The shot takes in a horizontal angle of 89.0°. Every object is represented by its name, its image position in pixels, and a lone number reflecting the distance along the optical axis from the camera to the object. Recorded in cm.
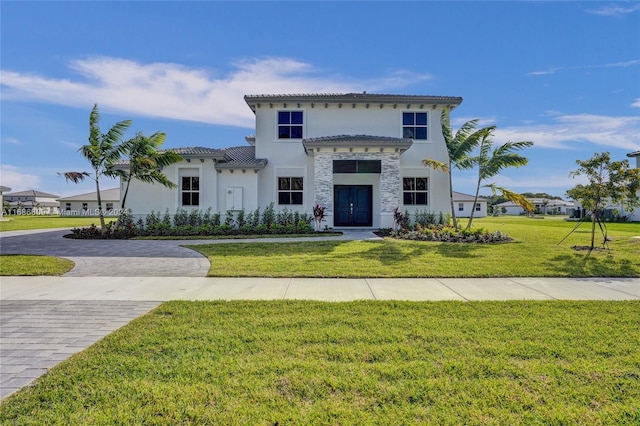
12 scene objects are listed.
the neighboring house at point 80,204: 5709
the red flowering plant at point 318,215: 1666
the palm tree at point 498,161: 1459
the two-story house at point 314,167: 1770
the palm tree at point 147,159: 1593
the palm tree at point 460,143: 1591
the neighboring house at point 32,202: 7250
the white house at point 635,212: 3194
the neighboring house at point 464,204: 5528
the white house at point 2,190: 3275
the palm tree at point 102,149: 1534
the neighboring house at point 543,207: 7311
